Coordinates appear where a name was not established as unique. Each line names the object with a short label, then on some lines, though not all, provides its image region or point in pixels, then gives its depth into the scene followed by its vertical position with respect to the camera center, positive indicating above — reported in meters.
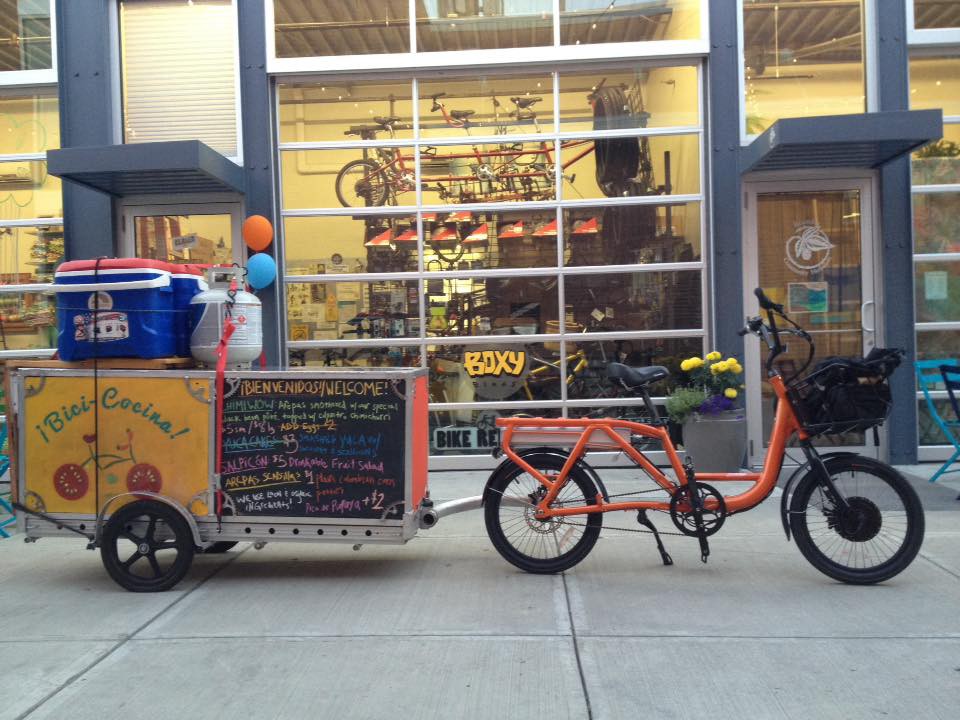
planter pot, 8.11 -0.91
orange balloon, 8.78 +1.05
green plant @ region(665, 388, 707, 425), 8.16 -0.59
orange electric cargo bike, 5.11 -0.86
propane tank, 5.62 +0.16
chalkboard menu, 5.36 -0.57
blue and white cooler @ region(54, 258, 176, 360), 5.41 +0.24
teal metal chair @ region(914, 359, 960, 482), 7.42 -0.45
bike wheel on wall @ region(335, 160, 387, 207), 9.18 +1.52
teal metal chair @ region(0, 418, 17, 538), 6.98 -1.22
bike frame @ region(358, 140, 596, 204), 9.10 +1.75
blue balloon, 8.62 +0.68
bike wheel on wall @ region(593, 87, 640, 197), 9.05 +1.84
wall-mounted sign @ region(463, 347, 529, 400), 9.10 -0.29
